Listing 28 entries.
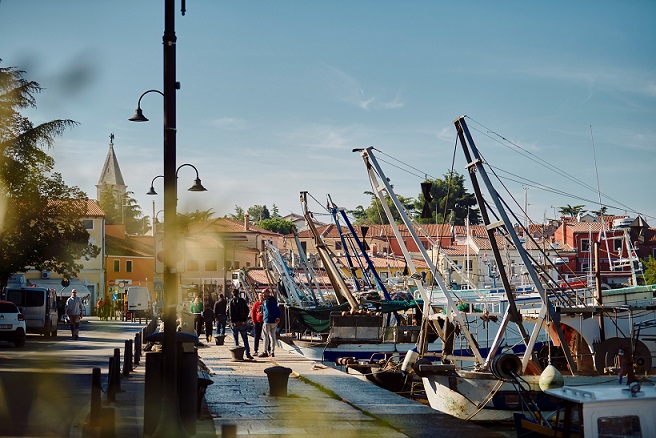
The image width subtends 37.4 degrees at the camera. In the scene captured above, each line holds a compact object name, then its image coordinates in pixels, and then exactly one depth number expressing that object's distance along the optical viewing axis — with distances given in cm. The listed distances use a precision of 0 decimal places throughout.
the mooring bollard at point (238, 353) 2503
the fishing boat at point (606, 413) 1136
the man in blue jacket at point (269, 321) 2580
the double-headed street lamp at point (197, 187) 2303
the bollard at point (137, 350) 2502
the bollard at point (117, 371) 1658
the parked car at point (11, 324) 3188
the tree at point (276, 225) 14438
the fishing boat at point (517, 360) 1944
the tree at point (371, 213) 12419
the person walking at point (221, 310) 3633
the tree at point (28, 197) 4084
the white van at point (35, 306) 3831
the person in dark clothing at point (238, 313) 2859
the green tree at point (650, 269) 7850
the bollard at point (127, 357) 2109
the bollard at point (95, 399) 1248
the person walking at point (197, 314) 3888
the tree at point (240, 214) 14815
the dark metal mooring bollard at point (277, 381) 1652
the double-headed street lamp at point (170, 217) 1137
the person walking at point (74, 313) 3859
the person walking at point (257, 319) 2668
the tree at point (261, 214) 19492
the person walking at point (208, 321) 3684
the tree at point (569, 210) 13725
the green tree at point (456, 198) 11600
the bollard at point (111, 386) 1590
